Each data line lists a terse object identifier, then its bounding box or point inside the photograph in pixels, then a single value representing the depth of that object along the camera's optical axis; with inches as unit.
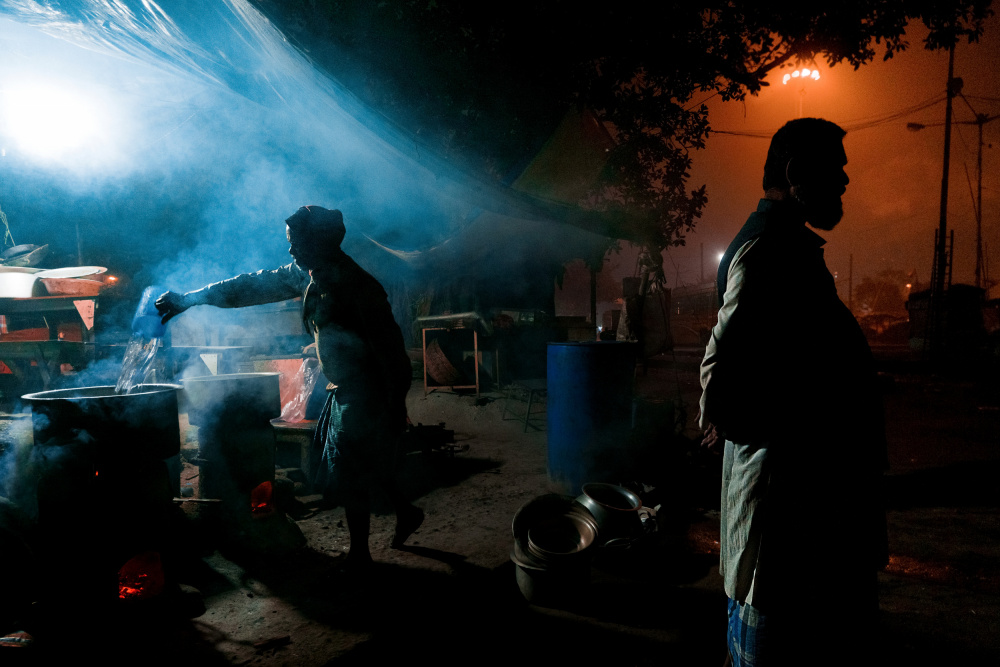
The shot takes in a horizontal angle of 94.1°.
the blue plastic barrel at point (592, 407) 189.2
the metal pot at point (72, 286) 249.0
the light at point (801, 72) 329.3
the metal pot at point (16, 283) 241.8
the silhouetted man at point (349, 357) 129.6
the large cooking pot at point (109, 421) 94.5
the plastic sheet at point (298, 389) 239.0
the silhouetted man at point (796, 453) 54.6
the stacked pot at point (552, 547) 119.5
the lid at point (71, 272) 256.8
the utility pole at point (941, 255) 789.2
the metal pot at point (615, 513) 143.8
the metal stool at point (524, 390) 342.7
